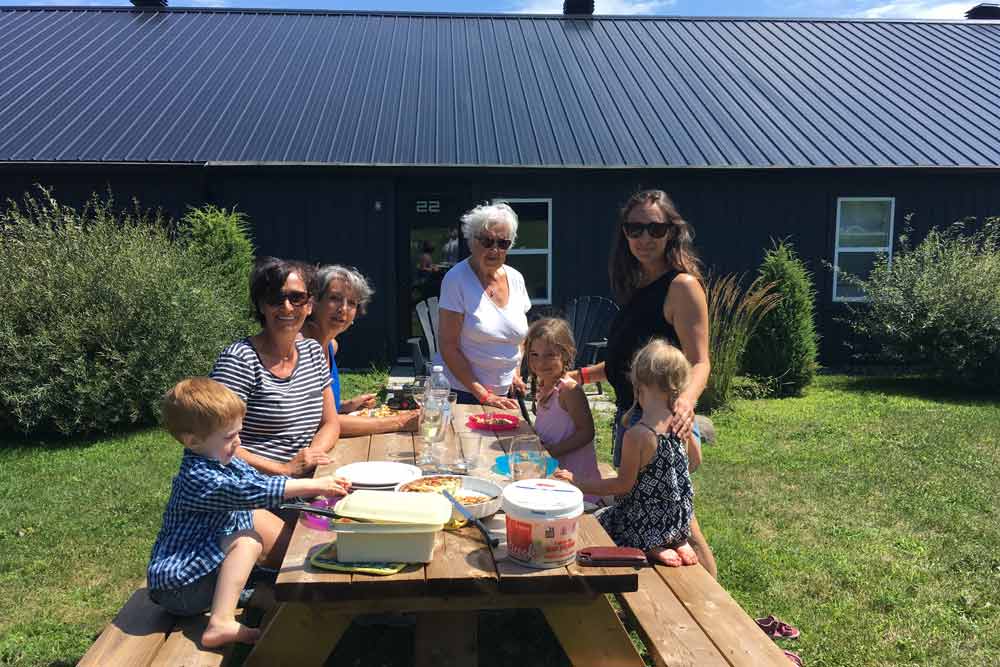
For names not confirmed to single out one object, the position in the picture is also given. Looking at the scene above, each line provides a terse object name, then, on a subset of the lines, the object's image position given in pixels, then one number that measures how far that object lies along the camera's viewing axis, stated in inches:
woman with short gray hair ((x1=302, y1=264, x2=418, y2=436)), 150.9
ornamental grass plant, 293.3
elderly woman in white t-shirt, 145.0
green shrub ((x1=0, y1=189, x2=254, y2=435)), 240.5
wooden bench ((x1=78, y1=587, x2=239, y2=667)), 83.2
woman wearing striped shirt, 113.0
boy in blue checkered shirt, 87.6
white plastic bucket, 77.3
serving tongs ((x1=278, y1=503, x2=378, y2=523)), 79.6
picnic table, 75.7
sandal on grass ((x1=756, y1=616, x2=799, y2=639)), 121.6
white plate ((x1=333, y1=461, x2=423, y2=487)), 100.6
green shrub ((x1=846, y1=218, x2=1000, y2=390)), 326.3
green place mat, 76.2
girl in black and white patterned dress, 103.5
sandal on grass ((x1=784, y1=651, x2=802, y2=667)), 107.8
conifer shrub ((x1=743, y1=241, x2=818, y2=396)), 328.5
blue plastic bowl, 100.6
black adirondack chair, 357.1
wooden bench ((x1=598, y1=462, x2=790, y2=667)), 85.0
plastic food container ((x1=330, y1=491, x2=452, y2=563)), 76.4
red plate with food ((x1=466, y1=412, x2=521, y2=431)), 130.6
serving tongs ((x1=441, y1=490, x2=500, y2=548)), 83.4
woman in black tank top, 113.0
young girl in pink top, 127.6
